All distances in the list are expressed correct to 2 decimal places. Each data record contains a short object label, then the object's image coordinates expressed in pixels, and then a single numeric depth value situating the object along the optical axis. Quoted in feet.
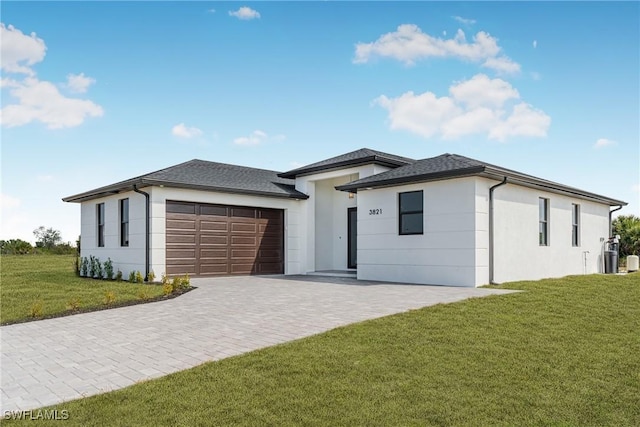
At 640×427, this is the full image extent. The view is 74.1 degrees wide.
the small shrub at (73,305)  28.48
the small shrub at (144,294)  32.21
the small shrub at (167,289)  33.94
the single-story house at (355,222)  38.81
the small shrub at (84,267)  56.94
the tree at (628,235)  68.64
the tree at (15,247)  97.91
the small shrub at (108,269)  50.31
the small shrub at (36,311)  26.76
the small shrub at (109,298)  30.53
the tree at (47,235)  126.41
